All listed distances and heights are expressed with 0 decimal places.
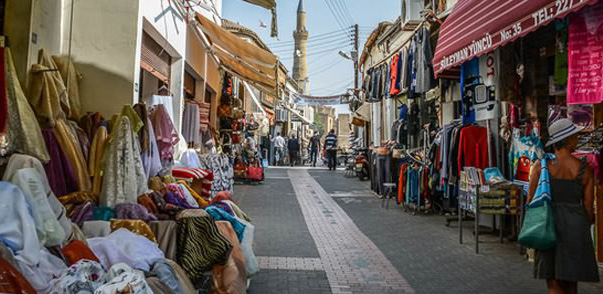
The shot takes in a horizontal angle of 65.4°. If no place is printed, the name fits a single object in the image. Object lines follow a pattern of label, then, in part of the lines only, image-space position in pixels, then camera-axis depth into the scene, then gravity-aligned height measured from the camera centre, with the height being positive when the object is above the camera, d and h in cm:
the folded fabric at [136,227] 405 -52
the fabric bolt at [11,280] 265 -66
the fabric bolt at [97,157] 506 +11
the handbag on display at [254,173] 1484 -10
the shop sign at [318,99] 2825 +433
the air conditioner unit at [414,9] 1084 +382
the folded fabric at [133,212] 451 -44
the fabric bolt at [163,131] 668 +53
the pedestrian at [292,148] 2635 +126
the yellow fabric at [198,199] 608 -41
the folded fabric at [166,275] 343 -79
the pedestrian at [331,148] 2227 +113
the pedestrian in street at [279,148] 2681 +130
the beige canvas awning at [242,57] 1030 +278
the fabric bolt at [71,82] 553 +103
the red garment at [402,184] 1027 -26
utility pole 2692 +670
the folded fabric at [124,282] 291 -74
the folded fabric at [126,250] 352 -64
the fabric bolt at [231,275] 400 -93
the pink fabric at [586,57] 452 +118
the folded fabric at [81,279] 297 -74
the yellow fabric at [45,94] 461 +72
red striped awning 431 +167
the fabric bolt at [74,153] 474 +14
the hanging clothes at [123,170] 502 -3
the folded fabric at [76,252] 337 -63
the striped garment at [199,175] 749 -11
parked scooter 1750 +21
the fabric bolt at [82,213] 440 -44
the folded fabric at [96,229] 411 -55
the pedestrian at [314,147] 2745 +141
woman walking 379 -35
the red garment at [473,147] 754 +43
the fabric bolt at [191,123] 971 +96
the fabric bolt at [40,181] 349 -11
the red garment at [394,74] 1158 +247
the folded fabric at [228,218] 481 -50
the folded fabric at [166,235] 414 -60
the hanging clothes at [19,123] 404 +37
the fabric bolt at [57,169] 461 -3
